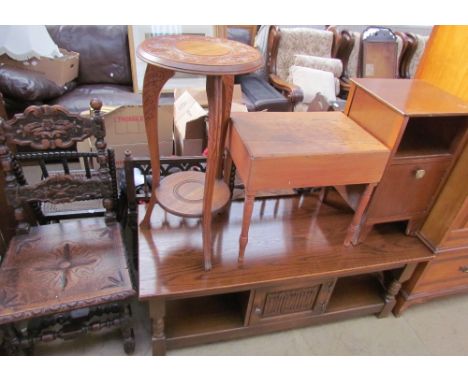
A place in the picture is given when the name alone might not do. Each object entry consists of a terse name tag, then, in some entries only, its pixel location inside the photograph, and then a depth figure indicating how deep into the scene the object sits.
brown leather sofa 2.43
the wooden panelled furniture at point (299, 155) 1.01
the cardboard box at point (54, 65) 2.23
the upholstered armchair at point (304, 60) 2.82
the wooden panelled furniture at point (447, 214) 1.21
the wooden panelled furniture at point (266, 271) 1.17
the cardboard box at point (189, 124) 1.80
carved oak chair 1.08
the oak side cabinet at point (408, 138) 1.11
